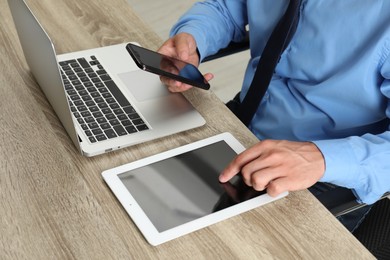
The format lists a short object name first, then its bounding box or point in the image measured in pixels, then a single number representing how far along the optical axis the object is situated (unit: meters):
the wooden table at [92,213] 0.85
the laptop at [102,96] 0.98
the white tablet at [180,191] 0.88
